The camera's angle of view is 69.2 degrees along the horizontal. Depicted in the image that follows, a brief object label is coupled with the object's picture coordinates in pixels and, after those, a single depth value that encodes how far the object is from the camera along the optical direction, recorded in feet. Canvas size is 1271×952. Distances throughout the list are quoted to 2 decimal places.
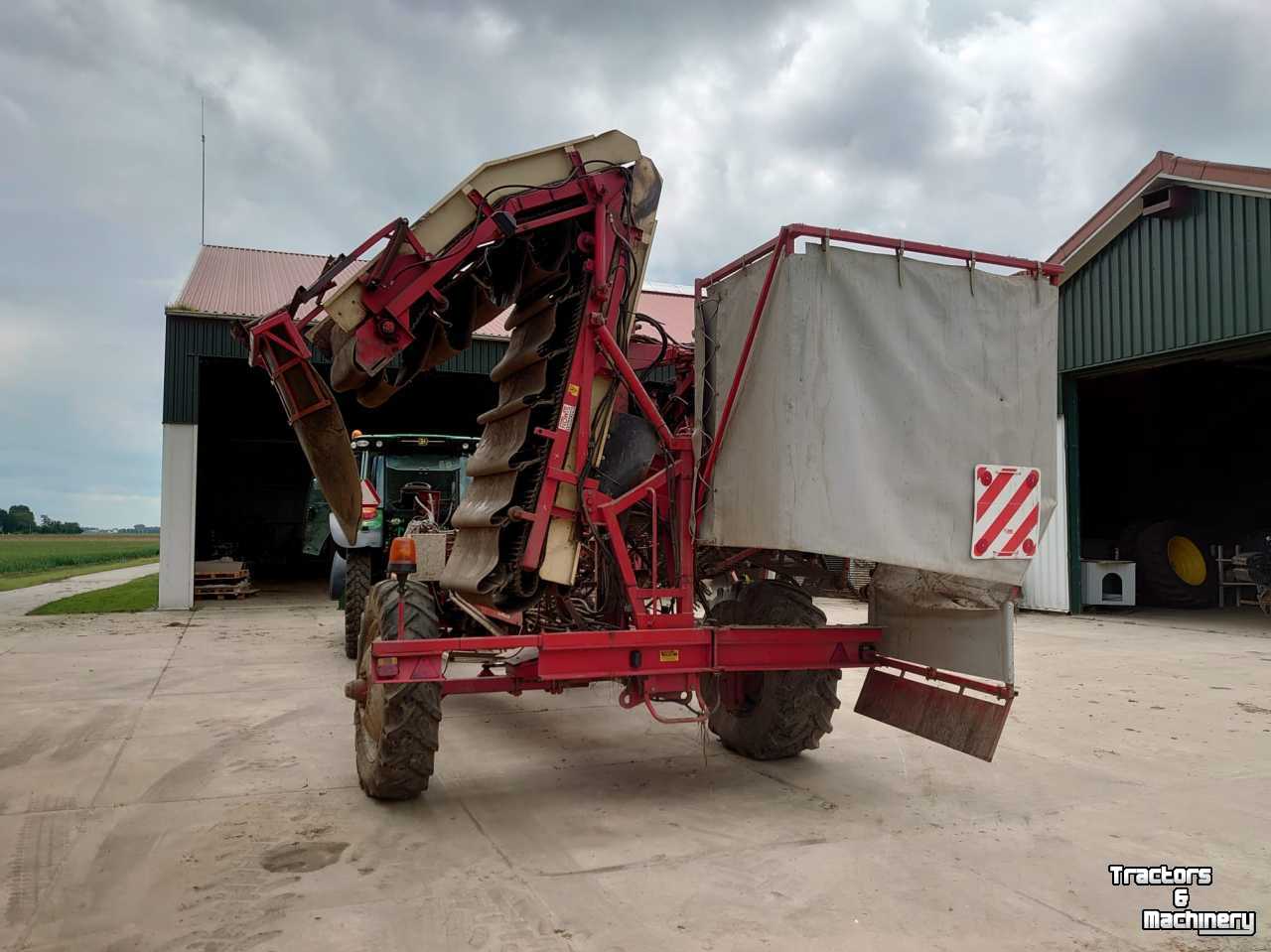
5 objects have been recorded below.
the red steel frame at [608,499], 14.80
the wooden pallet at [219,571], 58.13
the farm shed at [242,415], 51.13
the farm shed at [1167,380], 42.29
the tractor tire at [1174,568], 53.42
